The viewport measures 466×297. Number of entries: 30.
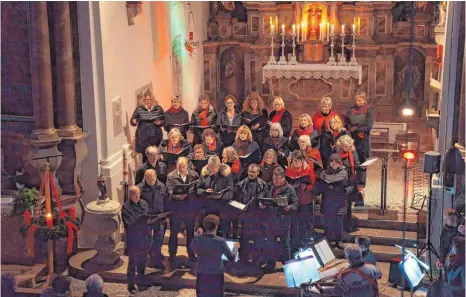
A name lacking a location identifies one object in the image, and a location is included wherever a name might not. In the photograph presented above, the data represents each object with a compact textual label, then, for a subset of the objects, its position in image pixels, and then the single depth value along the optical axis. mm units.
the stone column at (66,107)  12664
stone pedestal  12477
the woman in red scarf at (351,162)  12234
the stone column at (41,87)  12500
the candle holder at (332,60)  18688
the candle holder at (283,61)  18844
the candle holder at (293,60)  18828
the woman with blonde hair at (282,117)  13384
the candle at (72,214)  12562
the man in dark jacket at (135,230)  11625
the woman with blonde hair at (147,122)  13766
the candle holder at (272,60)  18828
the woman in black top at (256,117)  13406
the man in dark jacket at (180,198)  12094
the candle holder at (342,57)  18600
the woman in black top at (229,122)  13500
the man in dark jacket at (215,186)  11953
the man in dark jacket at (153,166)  12320
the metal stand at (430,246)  11461
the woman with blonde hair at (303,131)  12812
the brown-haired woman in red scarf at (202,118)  13641
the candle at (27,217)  12258
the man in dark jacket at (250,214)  11828
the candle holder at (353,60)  18598
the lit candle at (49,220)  12258
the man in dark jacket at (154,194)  11836
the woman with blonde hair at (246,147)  12602
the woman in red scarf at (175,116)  13898
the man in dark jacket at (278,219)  11688
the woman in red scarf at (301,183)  12070
